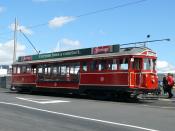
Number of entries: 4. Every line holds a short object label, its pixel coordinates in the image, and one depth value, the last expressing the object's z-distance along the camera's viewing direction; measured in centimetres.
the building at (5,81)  3667
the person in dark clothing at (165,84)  2066
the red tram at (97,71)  1798
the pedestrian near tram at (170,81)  2058
